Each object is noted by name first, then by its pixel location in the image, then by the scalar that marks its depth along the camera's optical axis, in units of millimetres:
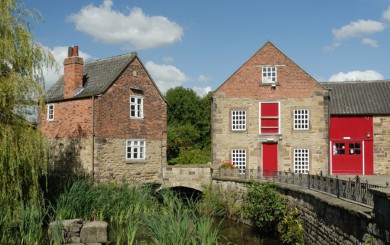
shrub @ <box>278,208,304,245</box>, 16328
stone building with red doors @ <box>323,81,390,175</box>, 28375
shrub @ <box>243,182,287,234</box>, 18016
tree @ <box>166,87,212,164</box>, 49269
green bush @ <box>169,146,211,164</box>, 28297
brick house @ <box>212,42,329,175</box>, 28156
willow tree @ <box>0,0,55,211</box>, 13258
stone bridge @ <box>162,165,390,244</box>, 9445
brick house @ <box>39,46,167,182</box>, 23734
